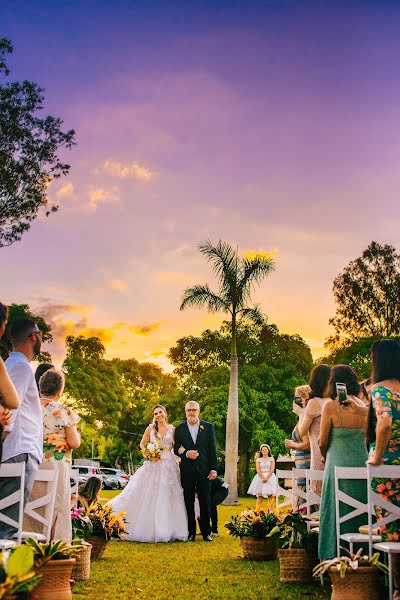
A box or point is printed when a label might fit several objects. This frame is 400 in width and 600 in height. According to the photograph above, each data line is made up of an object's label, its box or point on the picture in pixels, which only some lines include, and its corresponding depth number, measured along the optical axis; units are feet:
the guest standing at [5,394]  15.71
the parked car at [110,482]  203.21
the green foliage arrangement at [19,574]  9.25
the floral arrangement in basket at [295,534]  25.31
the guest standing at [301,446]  30.12
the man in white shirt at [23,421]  18.40
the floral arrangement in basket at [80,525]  28.78
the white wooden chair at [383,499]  18.52
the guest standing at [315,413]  27.78
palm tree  90.99
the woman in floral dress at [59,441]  25.05
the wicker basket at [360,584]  18.65
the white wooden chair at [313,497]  26.00
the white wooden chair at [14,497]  18.07
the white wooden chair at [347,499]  21.66
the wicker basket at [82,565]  26.17
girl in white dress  75.97
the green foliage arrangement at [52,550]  17.15
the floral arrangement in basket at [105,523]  32.14
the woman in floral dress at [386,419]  18.70
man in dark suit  43.23
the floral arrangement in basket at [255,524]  32.40
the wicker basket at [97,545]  32.48
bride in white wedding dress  42.27
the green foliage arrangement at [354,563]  18.63
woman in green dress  22.88
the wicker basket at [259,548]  32.50
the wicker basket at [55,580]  18.66
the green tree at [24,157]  80.43
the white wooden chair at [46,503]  21.62
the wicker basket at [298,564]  25.21
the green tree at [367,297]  129.70
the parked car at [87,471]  180.45
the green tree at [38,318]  111.67
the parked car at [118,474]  208.23
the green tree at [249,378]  129.39
